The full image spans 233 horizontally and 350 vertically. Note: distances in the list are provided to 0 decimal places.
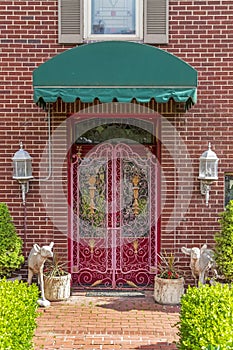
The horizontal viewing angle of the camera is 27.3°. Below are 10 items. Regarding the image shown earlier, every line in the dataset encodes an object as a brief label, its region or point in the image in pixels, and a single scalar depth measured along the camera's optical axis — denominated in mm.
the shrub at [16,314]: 4297
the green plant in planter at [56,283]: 7977
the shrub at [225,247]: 7496
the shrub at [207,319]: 4047
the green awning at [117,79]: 7270
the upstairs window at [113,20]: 8250
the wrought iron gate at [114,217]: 8734
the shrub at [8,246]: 7770
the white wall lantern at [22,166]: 8156
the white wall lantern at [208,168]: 8117
